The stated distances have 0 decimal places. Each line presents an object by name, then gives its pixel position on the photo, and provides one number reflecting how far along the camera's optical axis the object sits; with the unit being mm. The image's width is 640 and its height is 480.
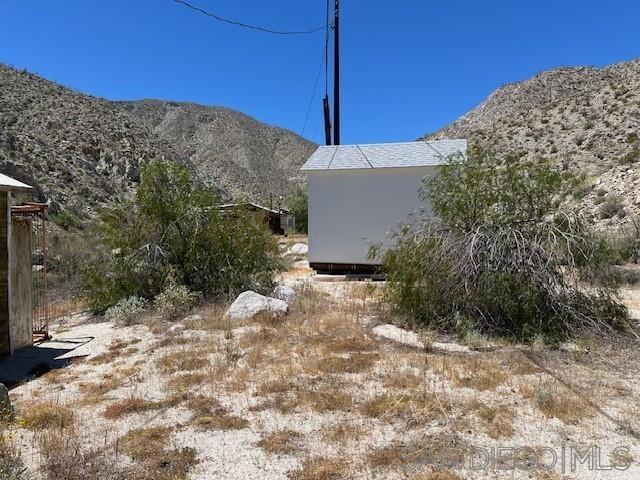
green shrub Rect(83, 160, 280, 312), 10812
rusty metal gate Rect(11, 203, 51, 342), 7617
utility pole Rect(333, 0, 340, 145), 19406
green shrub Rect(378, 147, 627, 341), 7562
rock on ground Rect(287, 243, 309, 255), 22150
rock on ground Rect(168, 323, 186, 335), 8398
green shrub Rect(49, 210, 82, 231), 20828
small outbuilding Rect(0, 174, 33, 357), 7086
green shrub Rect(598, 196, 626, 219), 20286
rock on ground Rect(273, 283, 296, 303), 10516
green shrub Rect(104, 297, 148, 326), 9461
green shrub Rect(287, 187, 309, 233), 38969
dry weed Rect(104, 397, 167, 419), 4973
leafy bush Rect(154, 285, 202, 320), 9594
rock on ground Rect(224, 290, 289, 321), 8844
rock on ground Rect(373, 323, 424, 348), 7327
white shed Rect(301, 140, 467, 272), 13945
